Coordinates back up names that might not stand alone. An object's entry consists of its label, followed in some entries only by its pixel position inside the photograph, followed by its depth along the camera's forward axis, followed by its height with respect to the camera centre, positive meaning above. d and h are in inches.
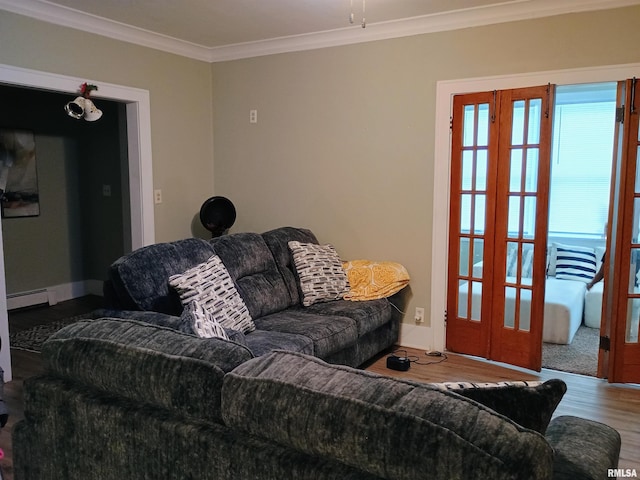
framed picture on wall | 207.6 +5.5
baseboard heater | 209.9 -45.4
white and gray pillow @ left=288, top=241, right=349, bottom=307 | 152.4 -25.3
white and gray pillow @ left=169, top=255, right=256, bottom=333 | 113.7 -23.3
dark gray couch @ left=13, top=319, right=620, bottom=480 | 38.2 -19.6
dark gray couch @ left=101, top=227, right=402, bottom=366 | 113.2 -26.4
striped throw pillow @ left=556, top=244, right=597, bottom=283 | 220.2 -31.5
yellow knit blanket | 156.9 -27.6
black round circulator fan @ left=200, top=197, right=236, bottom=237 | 185.3 -9.5
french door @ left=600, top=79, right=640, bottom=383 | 131.4 -16.5
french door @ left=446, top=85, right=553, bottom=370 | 142.8 -9.5
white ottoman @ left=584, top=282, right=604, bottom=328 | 195.5 -44.2
